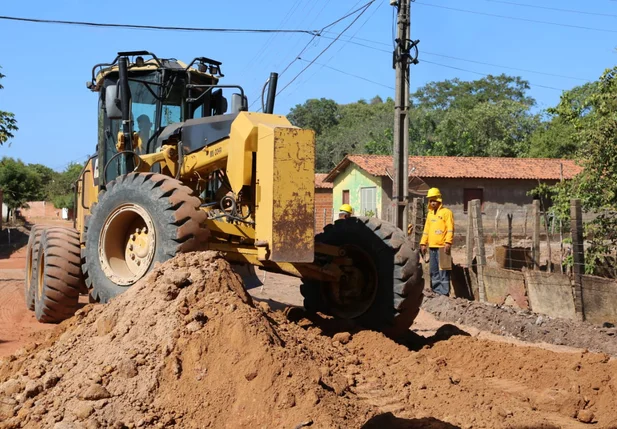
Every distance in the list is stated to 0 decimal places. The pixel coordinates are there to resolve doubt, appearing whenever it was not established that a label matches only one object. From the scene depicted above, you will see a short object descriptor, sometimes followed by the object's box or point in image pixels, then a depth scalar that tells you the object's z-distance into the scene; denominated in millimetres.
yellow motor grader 6844
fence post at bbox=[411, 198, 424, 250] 15055
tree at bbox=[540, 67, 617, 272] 12227
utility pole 14438
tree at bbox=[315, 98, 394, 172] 46469
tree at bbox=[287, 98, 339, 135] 76812
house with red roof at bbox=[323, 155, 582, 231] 35094
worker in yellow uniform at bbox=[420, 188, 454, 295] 11836
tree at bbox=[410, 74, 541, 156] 45375
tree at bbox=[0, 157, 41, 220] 48219
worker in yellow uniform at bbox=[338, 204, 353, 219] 14796
